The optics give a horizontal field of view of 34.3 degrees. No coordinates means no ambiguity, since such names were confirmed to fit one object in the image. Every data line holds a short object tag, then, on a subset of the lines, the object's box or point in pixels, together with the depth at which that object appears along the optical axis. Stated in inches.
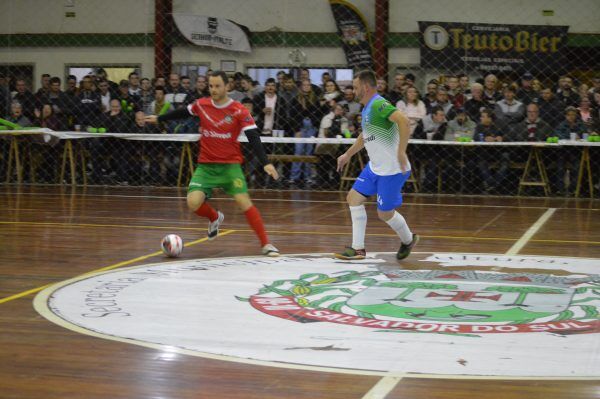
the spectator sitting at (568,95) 549.3
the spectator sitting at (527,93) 547.6
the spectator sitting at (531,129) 542.9
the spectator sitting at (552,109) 542.6
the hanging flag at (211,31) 748.0
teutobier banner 708.7
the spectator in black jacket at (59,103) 619.5
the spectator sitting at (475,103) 551.5
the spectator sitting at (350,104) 577.6
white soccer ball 285.9
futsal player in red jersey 301.6
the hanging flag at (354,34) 740.6
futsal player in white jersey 283.9
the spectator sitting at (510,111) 546.3
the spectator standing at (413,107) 554.3
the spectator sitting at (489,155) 546.9
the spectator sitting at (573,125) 536.4
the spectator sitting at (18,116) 624.7
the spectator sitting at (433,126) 552.7
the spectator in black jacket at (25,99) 633.0
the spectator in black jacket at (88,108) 610.9
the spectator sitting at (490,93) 554.9
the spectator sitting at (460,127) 552.7
